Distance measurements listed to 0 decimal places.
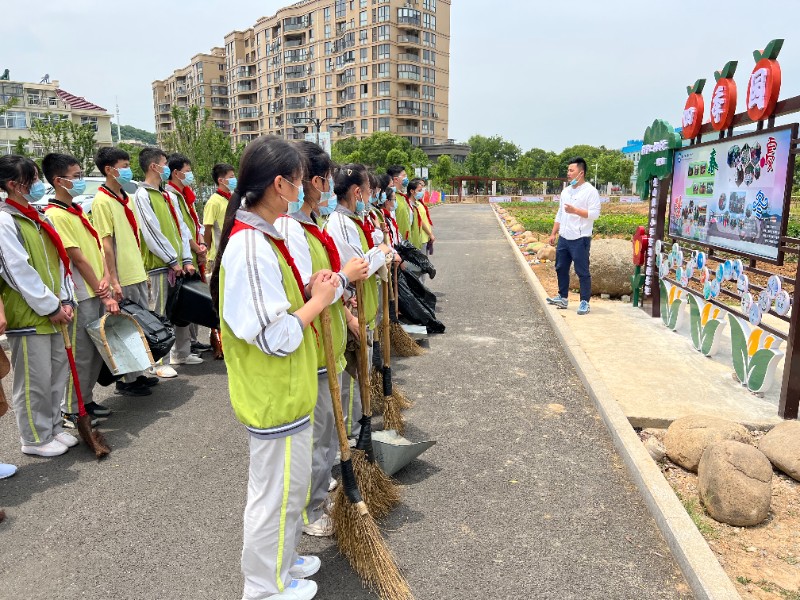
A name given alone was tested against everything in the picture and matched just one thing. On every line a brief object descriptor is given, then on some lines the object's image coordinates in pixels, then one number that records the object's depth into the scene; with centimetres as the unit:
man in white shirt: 716
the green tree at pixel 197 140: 2281
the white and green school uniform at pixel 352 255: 345
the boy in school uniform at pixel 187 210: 579
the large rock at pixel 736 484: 303
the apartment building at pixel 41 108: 5078
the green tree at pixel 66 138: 2556
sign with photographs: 457
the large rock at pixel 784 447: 350
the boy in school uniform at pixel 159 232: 525
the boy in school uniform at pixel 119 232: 479
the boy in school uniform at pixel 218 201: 640
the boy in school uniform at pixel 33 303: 354
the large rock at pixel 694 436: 360
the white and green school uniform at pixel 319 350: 256
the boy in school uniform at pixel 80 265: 411
